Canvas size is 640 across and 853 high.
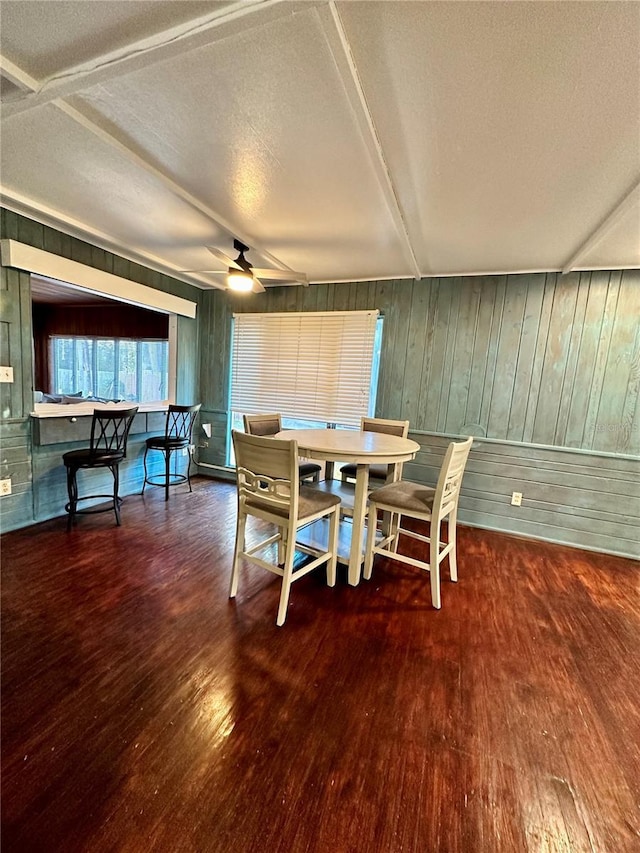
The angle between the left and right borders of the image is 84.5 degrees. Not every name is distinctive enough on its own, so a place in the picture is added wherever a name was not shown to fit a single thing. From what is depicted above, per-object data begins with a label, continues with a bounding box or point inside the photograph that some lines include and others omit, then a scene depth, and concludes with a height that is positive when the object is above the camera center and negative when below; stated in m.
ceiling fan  2.66 +0.82
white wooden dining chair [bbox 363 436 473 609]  2.12 -0.73
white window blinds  3.83 +0.19
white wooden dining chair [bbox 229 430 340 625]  1.84 -0.72
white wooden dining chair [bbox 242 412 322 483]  2.95 -0.44
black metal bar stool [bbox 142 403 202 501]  3.71 -0.73
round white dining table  2.11 -0.41
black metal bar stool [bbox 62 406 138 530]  2.87 -0.74
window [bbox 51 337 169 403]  5.86 -0.02
